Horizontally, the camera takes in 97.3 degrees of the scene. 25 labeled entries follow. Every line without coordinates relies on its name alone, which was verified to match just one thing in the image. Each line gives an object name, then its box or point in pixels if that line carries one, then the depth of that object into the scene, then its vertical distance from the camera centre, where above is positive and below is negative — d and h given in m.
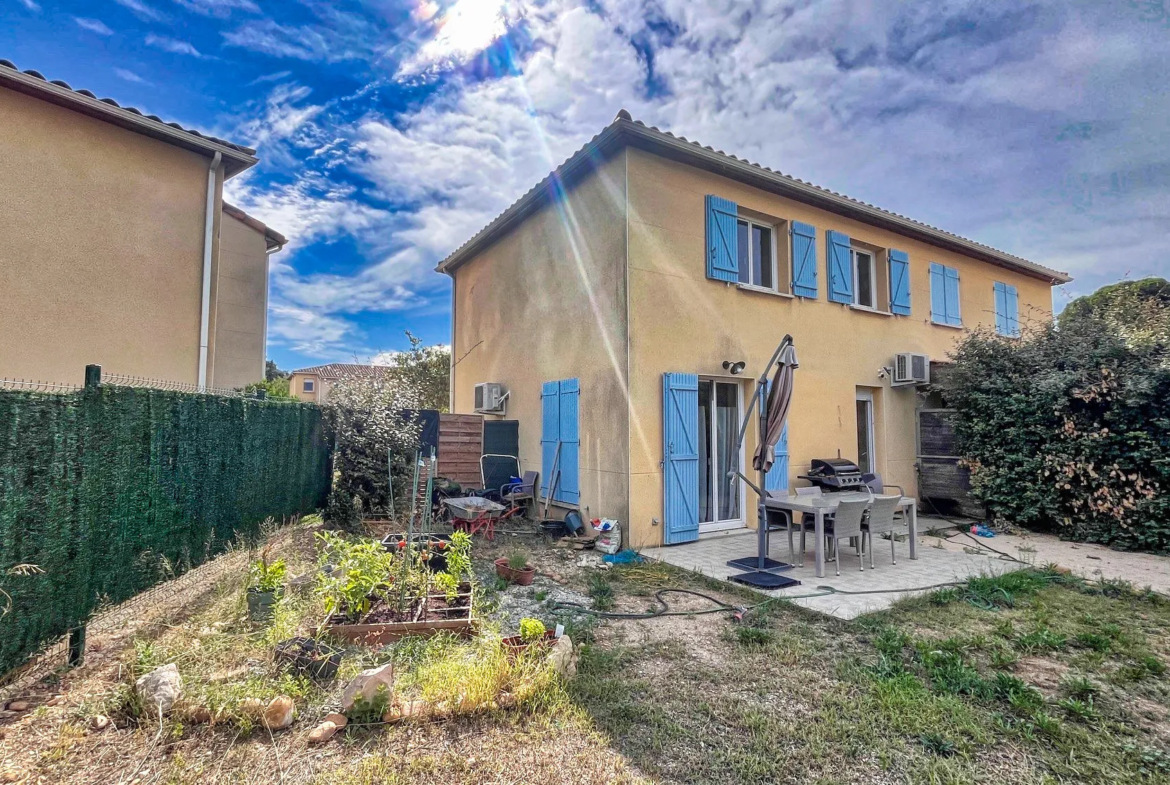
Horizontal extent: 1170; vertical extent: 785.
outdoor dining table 5.51 -0.92
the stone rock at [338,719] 2.63 -1.51
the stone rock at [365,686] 2.69 -1.38
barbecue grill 8.12 -0.80
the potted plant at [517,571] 5.26 -1.51
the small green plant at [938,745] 2.51 -1.58
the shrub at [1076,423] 6.98 +0.04
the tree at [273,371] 38.24 +4.18
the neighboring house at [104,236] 6.18 +2.49
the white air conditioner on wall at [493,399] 10.16 +0.51
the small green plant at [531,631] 3.24 -1.30
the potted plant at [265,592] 3.60 -1.18
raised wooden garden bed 3.65 -1.45
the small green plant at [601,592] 4.59 -1.60
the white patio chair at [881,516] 5.78 -1.03
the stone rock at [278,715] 2.62 -1.48
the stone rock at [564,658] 3.14 -1.45
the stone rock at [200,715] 2.60 -1.47
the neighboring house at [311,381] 36.44 +3.09
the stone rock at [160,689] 2.58 -1.35
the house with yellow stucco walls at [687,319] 7.11 +1.78
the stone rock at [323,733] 2.52 -1.52
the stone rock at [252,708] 2.62 -1.44
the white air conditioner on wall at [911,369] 9.62 +1.05
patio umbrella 5.62 +0.06
